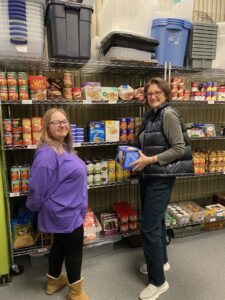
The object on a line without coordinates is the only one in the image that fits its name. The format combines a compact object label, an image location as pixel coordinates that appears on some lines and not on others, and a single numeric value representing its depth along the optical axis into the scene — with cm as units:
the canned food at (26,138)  229
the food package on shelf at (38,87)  223
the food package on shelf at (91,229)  256
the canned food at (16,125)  225
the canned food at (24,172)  232
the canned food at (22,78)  219
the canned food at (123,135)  260
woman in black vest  195
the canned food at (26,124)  227
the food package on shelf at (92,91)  243
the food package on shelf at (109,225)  272
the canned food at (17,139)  227
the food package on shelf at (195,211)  304
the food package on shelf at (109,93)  249
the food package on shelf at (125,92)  254
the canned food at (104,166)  260
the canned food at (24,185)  234
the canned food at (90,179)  256
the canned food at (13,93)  218
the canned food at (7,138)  223
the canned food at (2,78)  213
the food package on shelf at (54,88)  237
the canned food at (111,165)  263
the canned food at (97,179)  258
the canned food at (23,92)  221
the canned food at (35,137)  232
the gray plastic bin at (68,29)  211
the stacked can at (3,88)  214
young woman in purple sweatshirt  172
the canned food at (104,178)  262
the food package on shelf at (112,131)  253
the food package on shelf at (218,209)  315
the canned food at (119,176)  267
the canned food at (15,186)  230
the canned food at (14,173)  229
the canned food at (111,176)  265
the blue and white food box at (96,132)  250
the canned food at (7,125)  222
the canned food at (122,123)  259
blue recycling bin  256
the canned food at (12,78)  216
